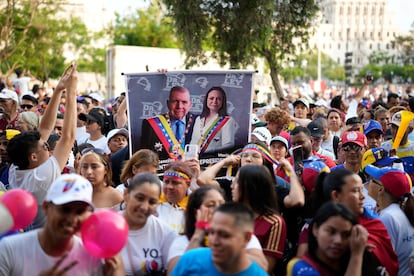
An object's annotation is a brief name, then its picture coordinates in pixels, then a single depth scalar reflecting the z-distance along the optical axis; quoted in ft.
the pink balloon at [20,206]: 14.90
